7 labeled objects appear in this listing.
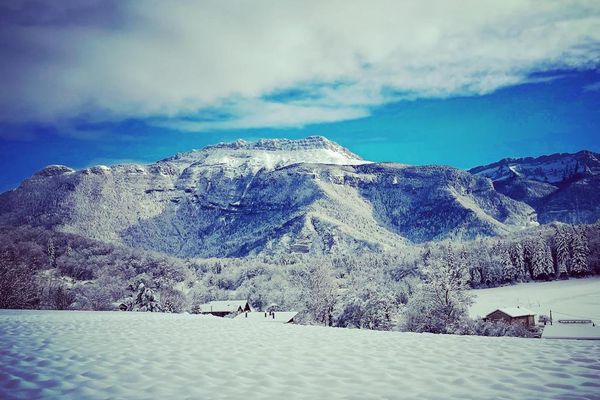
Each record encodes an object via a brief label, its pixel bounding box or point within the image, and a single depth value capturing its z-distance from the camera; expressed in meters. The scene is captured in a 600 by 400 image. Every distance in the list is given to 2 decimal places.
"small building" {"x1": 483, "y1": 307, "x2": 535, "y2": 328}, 59.78
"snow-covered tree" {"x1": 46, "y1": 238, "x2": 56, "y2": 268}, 124.00
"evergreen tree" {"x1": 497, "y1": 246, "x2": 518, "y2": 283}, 106.56
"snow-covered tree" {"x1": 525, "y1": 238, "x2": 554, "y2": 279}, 101.81
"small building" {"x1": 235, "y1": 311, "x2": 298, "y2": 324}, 57.60
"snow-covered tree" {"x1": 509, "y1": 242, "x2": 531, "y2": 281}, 106.19
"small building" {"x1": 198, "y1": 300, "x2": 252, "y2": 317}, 85.38
